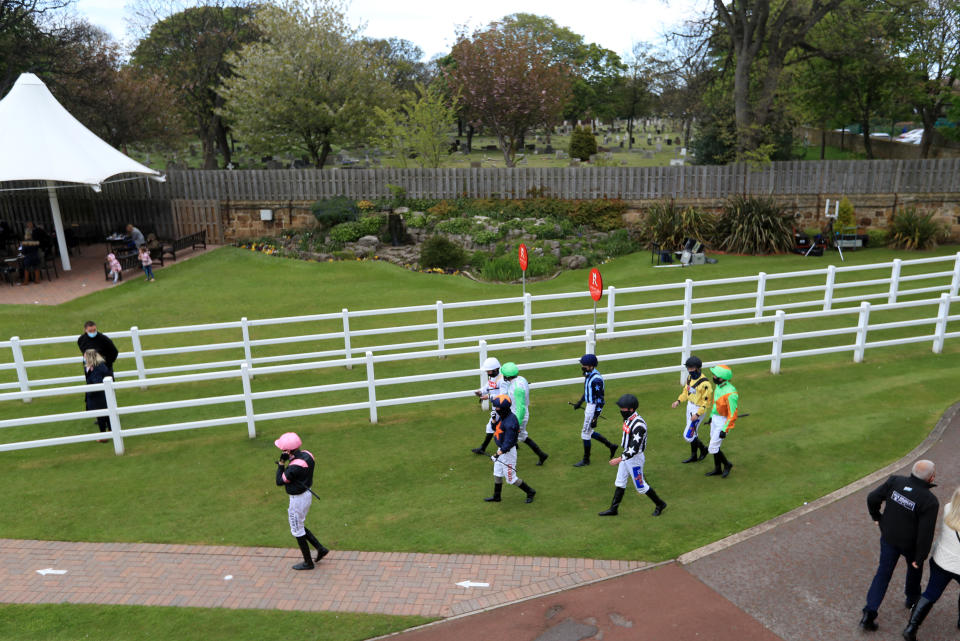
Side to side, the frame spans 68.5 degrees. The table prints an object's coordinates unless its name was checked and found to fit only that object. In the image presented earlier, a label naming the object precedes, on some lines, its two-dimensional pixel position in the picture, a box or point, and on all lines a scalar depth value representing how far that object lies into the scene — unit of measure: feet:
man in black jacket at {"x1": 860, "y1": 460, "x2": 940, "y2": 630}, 20.15
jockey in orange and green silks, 29.37
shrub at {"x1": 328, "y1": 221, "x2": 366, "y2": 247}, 90.63
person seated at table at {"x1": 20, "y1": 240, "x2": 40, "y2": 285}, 76.84
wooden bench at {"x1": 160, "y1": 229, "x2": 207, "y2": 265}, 84.87
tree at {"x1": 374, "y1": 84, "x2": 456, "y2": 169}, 105.60
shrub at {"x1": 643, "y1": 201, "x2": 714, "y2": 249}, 84.48
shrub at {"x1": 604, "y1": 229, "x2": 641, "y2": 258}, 87.54
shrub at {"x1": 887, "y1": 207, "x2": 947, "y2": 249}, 80.64
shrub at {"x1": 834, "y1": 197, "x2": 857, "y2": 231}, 84.26
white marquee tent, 74.84
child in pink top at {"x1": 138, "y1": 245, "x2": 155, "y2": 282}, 75.41
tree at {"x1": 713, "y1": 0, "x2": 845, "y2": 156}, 93.39
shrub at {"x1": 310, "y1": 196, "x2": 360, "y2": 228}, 92.99
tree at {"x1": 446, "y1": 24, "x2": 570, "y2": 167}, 121.39
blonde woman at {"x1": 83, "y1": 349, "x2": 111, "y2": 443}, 36.52
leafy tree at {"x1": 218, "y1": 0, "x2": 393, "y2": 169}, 106.73
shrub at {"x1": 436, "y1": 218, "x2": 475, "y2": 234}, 90.53
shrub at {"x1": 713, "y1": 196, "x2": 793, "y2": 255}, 82.38
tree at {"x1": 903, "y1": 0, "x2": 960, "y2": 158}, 106.52
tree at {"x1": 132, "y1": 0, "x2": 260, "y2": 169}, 135.54
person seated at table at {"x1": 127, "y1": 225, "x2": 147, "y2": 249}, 84.94
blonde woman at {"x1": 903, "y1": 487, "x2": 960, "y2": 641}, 19.52
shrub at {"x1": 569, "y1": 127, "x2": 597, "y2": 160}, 157.79
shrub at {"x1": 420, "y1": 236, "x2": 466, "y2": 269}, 84.28
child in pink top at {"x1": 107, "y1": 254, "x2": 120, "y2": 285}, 75.61
